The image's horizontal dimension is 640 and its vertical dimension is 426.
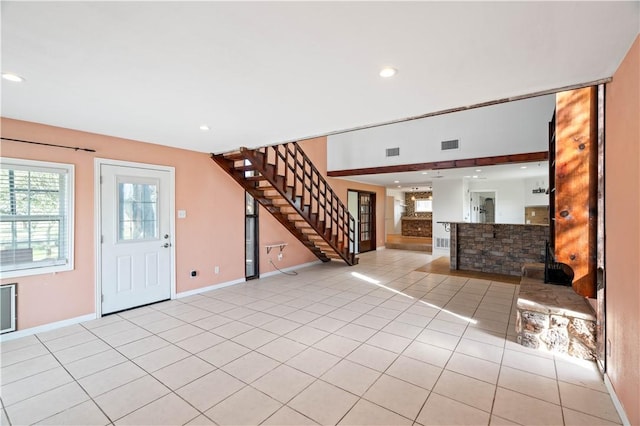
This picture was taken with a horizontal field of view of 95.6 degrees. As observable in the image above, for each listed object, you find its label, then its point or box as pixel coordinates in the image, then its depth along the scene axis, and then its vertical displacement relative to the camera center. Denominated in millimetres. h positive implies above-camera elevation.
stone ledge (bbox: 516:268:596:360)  2719 -1108
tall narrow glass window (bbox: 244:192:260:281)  5916 -606
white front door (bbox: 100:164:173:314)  3965 -391
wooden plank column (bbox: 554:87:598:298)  2379 +205
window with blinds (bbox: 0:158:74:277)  3186 -93
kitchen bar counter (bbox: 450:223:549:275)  5930 -772
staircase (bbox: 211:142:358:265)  4957 +203
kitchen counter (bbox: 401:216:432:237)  13030 -731
